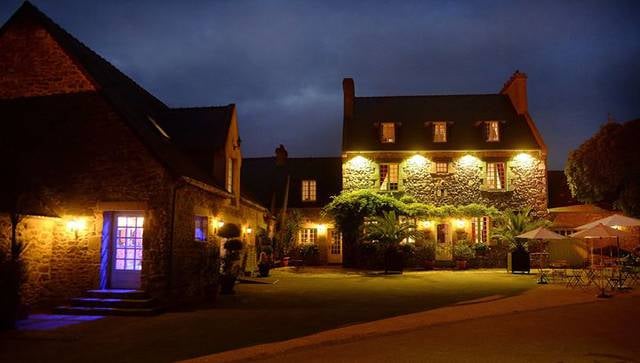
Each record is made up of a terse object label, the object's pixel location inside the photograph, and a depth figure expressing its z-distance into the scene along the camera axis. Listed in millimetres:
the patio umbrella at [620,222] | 16156
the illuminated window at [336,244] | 31562
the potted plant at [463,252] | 27438
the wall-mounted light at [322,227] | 31516
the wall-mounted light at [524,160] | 28625
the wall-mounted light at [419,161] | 29000
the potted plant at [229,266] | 15758
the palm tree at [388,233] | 25328
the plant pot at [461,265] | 26947
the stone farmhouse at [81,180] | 12516
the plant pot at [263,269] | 21531
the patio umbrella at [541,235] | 18781
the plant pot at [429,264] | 27344
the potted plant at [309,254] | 30678
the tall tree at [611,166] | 22250
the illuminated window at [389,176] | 29125
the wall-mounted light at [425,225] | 28359
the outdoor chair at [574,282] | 17312
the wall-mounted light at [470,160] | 28828
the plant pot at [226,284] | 15727
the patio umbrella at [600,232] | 15797
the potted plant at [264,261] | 21562
